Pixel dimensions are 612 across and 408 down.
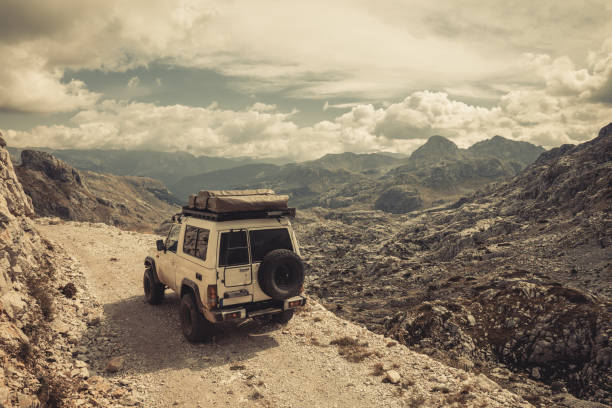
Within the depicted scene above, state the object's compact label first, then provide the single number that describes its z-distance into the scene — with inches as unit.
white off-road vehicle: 382.0
